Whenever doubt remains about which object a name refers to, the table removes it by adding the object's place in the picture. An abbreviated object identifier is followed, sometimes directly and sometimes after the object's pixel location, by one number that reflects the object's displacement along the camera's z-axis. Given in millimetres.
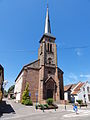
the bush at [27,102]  21219
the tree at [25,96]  22250
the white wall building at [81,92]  31523
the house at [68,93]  36591
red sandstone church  25744
